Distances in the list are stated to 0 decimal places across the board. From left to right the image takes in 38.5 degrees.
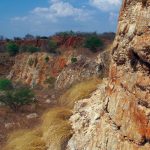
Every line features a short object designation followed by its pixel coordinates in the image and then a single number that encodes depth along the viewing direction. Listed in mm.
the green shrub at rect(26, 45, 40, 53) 24219
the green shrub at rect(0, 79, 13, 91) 17451
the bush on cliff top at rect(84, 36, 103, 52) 22040
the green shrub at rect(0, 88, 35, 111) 13222
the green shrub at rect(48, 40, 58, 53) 23967
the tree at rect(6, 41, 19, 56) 25590
